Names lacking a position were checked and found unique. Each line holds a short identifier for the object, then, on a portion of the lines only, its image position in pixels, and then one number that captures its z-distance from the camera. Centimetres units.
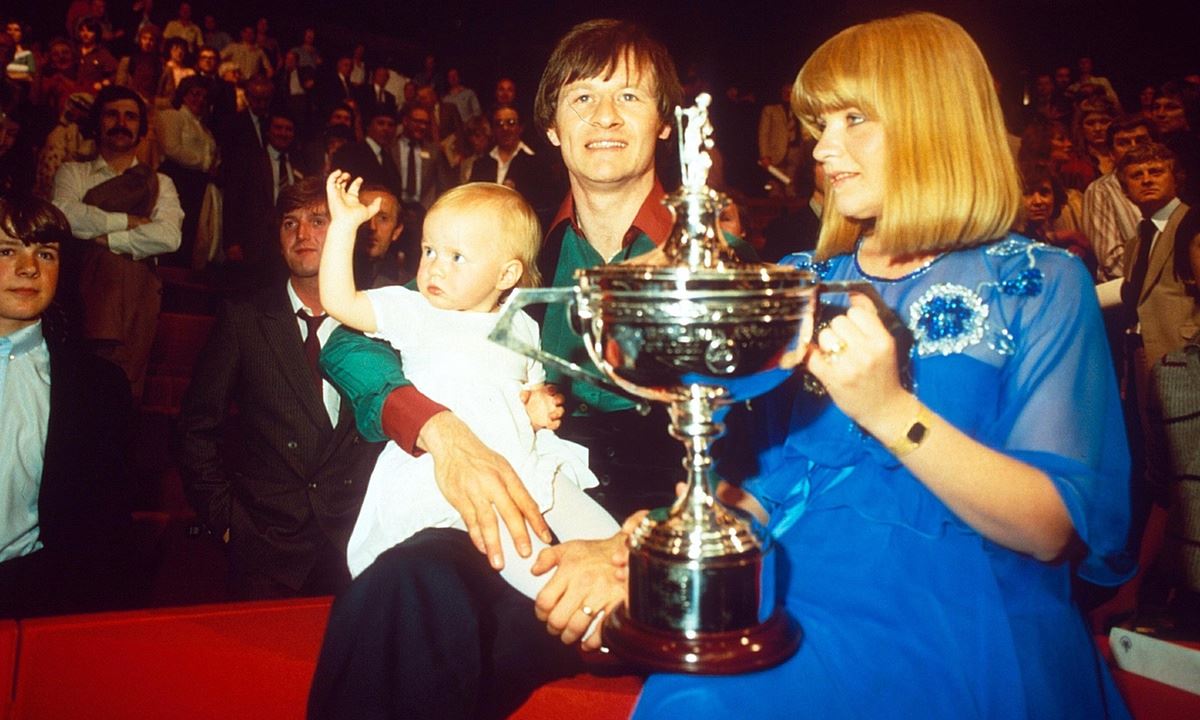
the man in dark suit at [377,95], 816
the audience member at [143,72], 690
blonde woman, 115
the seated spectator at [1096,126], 619
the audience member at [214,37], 838
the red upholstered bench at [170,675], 164
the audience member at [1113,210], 505
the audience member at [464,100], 892
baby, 164
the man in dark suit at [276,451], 274
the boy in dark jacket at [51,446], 254
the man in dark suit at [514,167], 623
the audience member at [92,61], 700
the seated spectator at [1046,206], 469
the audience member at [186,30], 827
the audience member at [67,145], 557
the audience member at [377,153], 546
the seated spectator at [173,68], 705
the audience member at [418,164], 720
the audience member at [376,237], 329
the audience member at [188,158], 601
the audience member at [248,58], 821
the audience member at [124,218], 422
